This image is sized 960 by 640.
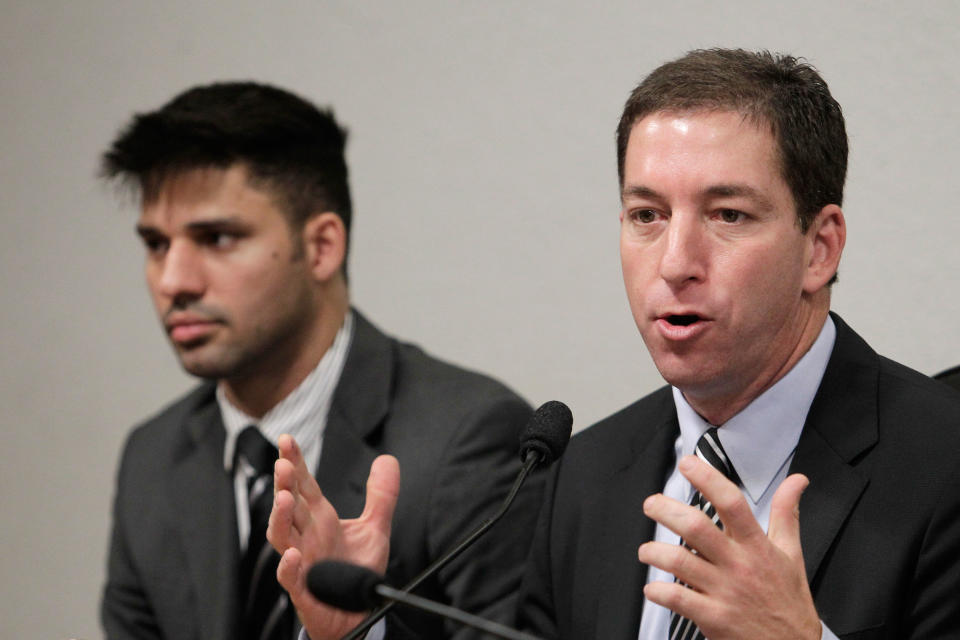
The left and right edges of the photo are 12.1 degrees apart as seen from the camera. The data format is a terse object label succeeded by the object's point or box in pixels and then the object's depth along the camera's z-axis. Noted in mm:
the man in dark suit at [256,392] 3433
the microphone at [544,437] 3029
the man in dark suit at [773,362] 3045
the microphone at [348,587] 2900
